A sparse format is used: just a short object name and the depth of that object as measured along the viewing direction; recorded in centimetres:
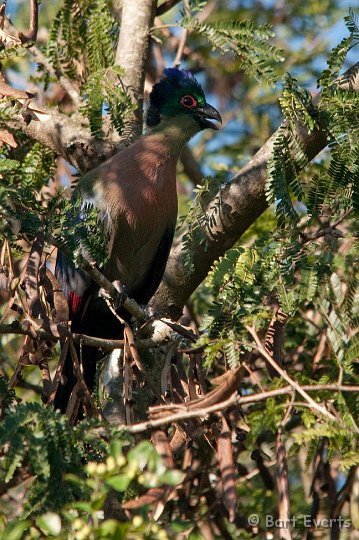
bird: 959
